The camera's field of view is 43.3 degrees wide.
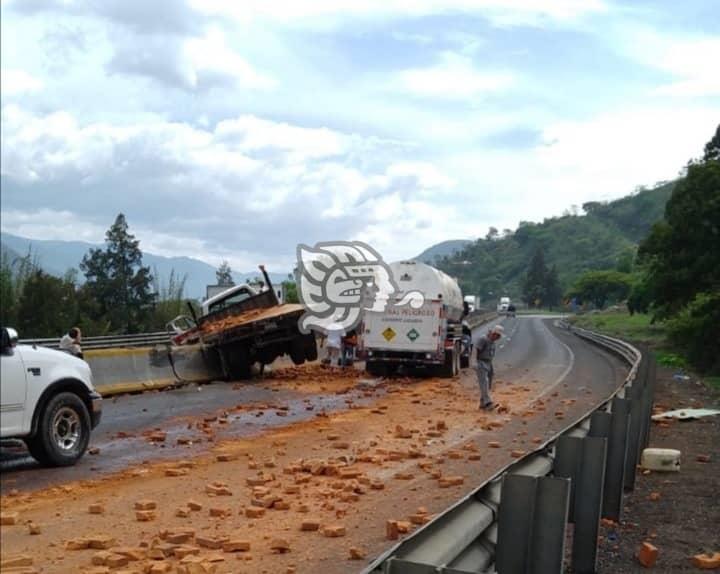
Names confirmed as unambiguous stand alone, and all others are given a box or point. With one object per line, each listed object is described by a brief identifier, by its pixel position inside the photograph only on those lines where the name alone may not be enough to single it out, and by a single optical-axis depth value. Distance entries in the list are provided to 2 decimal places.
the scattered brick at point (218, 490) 9.24
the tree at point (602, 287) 134.75
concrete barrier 19.28
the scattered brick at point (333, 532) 7.77
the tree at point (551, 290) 169.38
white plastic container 11.49
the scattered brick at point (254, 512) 8.33
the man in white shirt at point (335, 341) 27.33
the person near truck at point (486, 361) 18.23
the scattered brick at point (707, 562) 7.10
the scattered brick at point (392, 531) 7.29
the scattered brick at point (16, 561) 6.21
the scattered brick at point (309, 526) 7.91
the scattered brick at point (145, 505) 8.27
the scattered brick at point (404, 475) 10.57
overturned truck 23.16
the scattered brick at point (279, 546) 7.14
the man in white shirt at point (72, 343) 18.53
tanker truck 25.55
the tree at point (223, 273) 95.18
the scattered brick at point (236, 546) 7.02
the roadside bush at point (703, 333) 30.00
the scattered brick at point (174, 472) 10.27
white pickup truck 9.94
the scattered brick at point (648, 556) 7.19
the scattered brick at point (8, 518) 7.76
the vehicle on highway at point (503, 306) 111.56
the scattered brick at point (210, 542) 7.11
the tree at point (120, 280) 58.94
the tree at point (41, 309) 45.06
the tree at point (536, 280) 168.88
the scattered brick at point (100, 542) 6.96
